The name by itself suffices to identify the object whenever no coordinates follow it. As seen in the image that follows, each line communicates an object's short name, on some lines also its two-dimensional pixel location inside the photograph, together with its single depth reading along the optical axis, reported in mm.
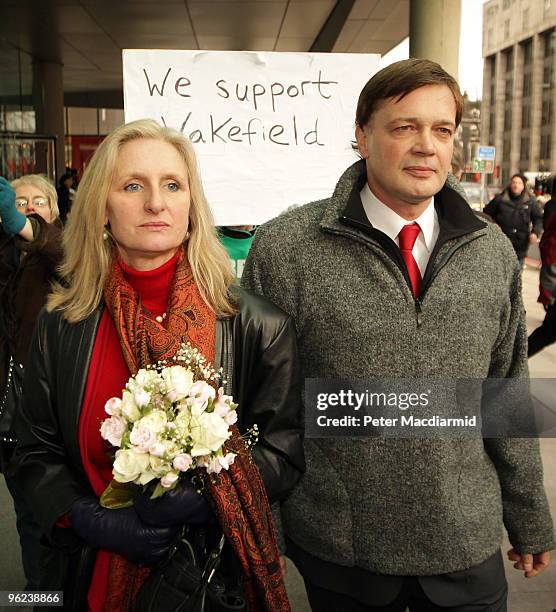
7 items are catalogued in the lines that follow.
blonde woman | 1859
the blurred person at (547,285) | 5193
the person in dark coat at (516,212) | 12297
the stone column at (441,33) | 6844
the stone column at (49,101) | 18938
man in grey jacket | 1896
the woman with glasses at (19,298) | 3189
